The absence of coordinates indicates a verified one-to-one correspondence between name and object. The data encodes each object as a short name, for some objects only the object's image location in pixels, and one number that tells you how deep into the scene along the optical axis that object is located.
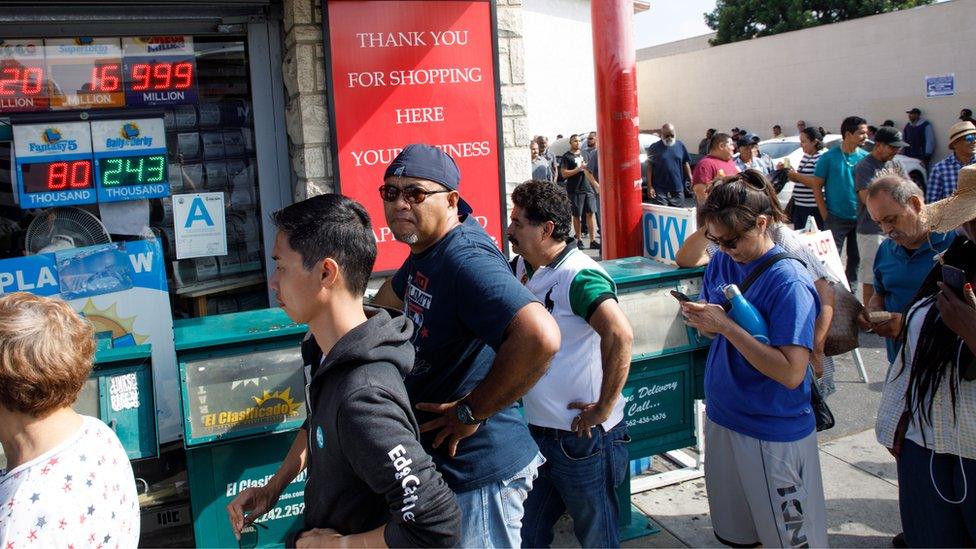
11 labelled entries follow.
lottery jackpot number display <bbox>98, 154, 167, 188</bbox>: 4.80
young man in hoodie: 1.81
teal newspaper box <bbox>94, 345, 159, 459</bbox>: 3.61
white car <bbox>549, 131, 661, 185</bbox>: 21.02
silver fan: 4.72
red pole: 5.34
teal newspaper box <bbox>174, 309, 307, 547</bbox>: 3.55
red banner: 4.88
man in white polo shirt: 3.26
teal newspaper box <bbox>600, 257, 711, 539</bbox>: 4.27
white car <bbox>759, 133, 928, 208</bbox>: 15.81
